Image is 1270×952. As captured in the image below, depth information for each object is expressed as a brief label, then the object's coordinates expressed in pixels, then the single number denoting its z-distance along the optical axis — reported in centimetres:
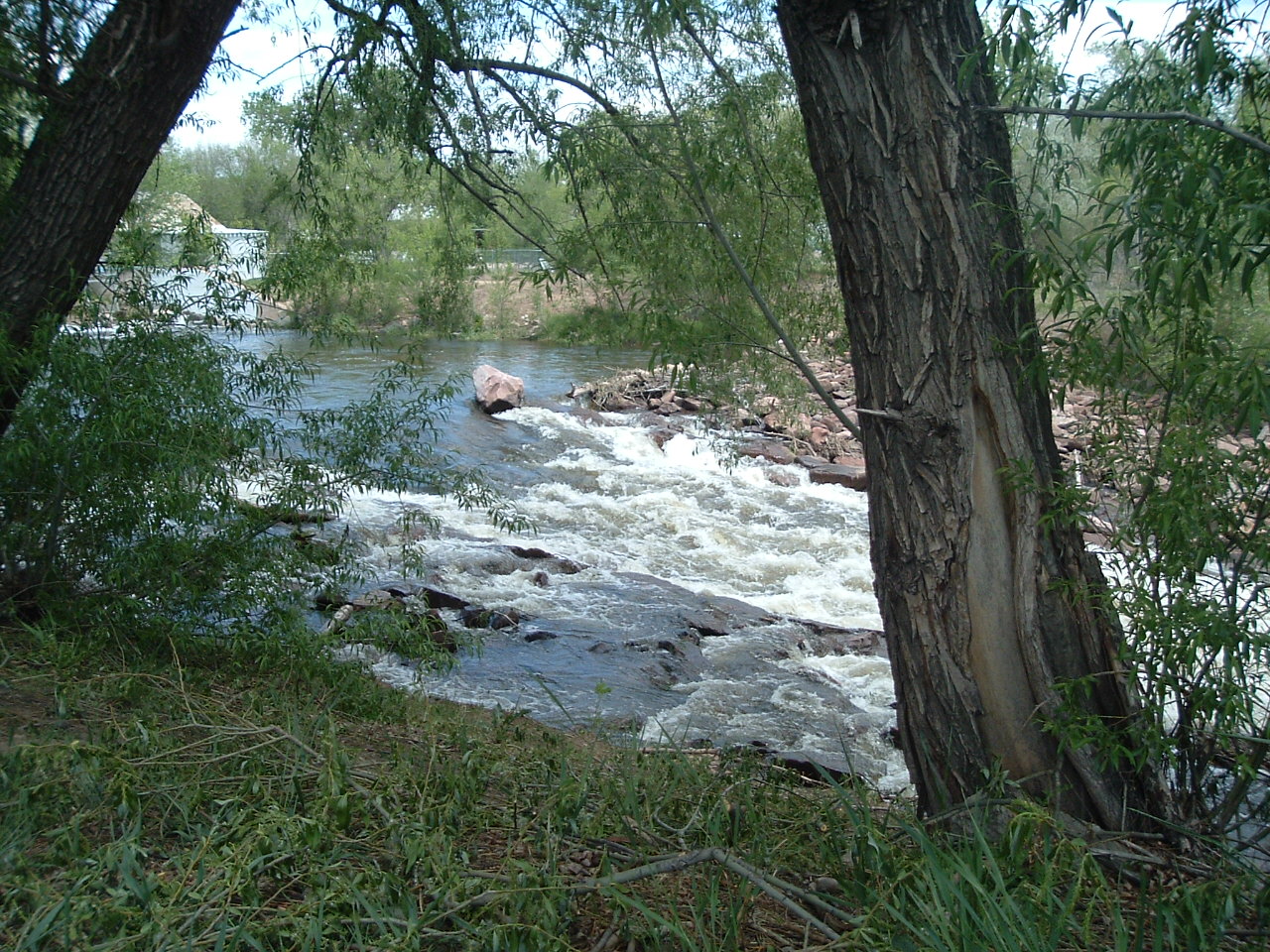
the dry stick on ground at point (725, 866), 237
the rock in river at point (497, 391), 1612
